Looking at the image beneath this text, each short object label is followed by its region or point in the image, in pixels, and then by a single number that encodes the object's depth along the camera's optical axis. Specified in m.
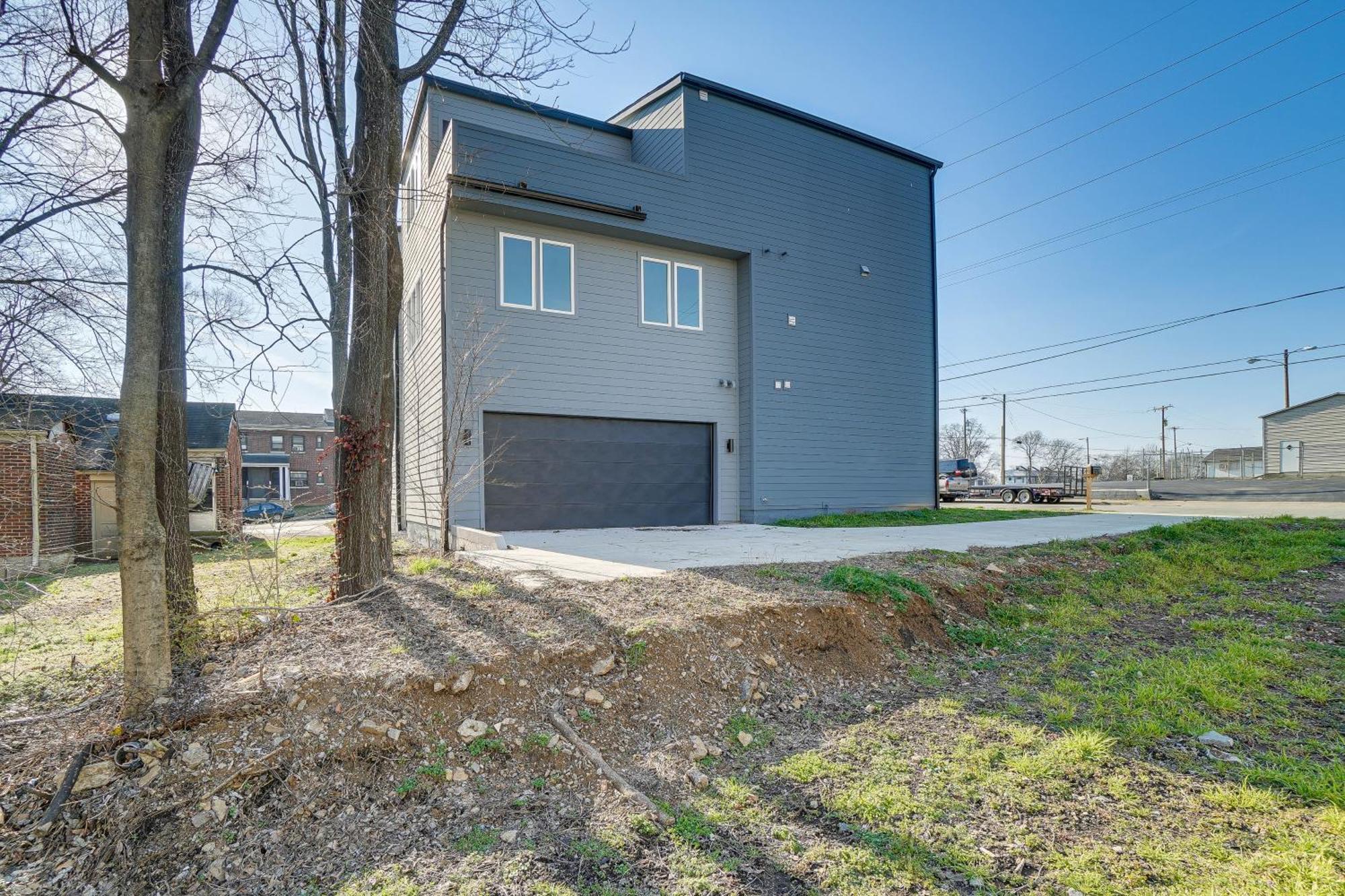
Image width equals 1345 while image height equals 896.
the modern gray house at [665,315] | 9.06
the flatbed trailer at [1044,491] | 20.50
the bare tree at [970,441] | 52.66
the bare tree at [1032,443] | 46.22
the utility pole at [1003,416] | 36.00
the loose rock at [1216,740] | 2.98
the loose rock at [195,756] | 2.79
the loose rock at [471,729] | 3.09
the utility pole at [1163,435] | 43.88
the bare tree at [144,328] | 3.11
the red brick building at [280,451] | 34.28
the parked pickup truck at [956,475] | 25.36
